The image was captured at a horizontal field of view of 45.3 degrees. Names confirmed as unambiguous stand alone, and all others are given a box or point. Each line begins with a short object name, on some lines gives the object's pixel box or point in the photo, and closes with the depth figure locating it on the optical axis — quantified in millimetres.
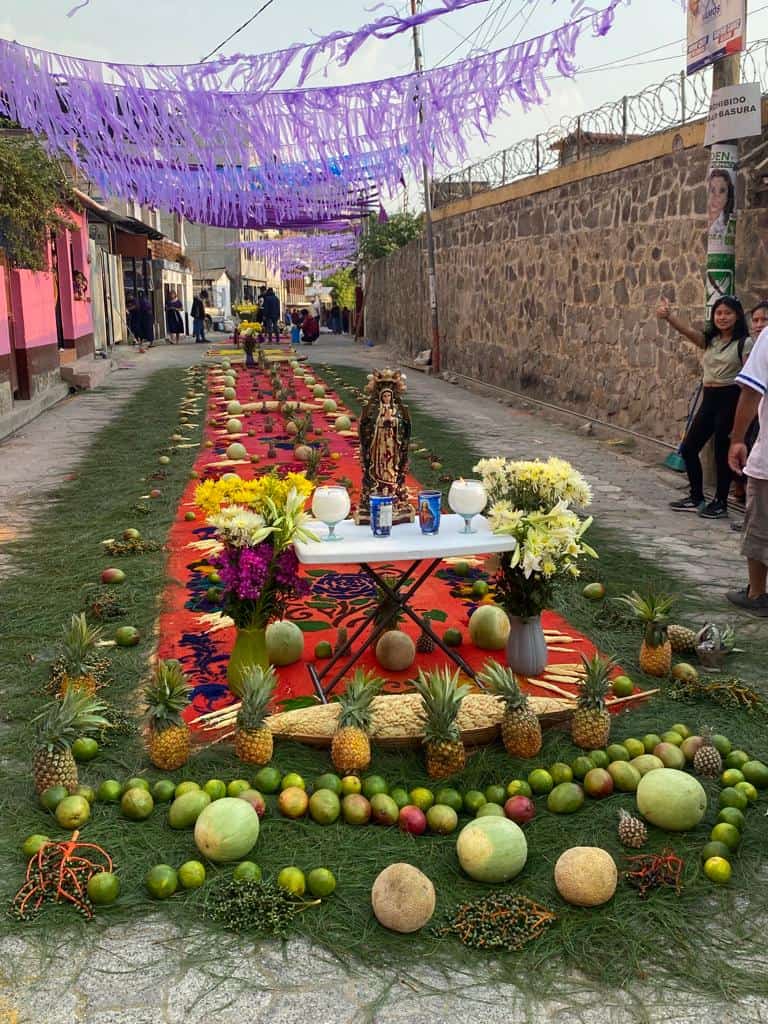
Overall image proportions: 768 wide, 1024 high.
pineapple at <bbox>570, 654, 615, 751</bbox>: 3773
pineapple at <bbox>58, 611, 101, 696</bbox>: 4117
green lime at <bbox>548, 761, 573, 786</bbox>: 3561
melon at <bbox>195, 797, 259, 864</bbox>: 3047
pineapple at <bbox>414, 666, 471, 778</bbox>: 3551
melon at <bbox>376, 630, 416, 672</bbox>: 4688
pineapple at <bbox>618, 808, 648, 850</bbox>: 3186
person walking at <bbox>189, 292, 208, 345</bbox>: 34438
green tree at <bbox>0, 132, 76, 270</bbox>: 11341
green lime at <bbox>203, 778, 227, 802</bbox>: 3402
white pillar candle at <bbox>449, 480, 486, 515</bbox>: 4398
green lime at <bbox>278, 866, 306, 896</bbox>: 2924
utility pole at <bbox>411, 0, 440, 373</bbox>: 20058
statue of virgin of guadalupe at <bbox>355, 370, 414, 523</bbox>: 4641
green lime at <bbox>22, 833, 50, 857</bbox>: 3068
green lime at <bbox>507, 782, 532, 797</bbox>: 3461
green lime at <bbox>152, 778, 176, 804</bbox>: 3438
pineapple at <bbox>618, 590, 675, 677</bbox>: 4543
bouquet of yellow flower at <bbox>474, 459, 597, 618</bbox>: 4180
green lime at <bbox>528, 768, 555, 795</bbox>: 3527
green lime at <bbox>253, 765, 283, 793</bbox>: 3492
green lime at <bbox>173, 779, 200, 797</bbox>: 3395
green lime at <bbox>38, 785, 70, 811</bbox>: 3336
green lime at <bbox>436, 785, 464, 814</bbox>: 3406
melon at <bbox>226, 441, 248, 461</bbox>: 10219
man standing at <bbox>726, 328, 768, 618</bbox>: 5289
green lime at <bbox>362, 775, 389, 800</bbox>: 3447
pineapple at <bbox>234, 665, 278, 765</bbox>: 3633
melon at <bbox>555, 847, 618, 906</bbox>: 2857
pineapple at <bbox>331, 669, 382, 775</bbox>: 3582
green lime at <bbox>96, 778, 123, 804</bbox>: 3428
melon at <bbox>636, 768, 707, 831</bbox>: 3250
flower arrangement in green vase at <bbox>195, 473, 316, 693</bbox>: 4051
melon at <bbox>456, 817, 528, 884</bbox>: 2971
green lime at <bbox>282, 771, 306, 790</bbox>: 3467
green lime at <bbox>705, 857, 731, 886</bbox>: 2992
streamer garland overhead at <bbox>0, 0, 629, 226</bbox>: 8055
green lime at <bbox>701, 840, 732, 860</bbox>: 3074
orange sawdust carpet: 4578
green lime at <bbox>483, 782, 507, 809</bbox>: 3436
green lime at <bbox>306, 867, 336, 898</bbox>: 2912
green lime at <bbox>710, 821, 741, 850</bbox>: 3141
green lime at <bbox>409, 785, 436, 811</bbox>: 3402
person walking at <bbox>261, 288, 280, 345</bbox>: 33125
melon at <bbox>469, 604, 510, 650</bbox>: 4980
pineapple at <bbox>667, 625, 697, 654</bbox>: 4859
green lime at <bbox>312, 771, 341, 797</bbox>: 3441
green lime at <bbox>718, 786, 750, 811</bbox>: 3369
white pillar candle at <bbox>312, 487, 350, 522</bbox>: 4254
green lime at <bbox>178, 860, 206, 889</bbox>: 2967
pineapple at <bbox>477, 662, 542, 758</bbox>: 3730
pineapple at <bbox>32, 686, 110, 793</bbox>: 3396
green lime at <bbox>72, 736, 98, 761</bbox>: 3746
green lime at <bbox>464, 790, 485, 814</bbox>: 3391
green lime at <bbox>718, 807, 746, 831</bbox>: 3238
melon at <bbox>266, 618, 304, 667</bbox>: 4762
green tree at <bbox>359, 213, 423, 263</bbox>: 36031
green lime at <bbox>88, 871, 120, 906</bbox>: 2877
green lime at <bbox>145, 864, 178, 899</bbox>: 2912
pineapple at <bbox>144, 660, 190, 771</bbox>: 3570
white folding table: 4012
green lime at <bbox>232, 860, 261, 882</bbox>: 2957
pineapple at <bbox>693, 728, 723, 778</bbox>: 3617
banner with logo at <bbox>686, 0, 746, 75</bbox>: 7250
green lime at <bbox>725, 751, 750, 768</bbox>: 3662
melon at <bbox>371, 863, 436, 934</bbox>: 2732
